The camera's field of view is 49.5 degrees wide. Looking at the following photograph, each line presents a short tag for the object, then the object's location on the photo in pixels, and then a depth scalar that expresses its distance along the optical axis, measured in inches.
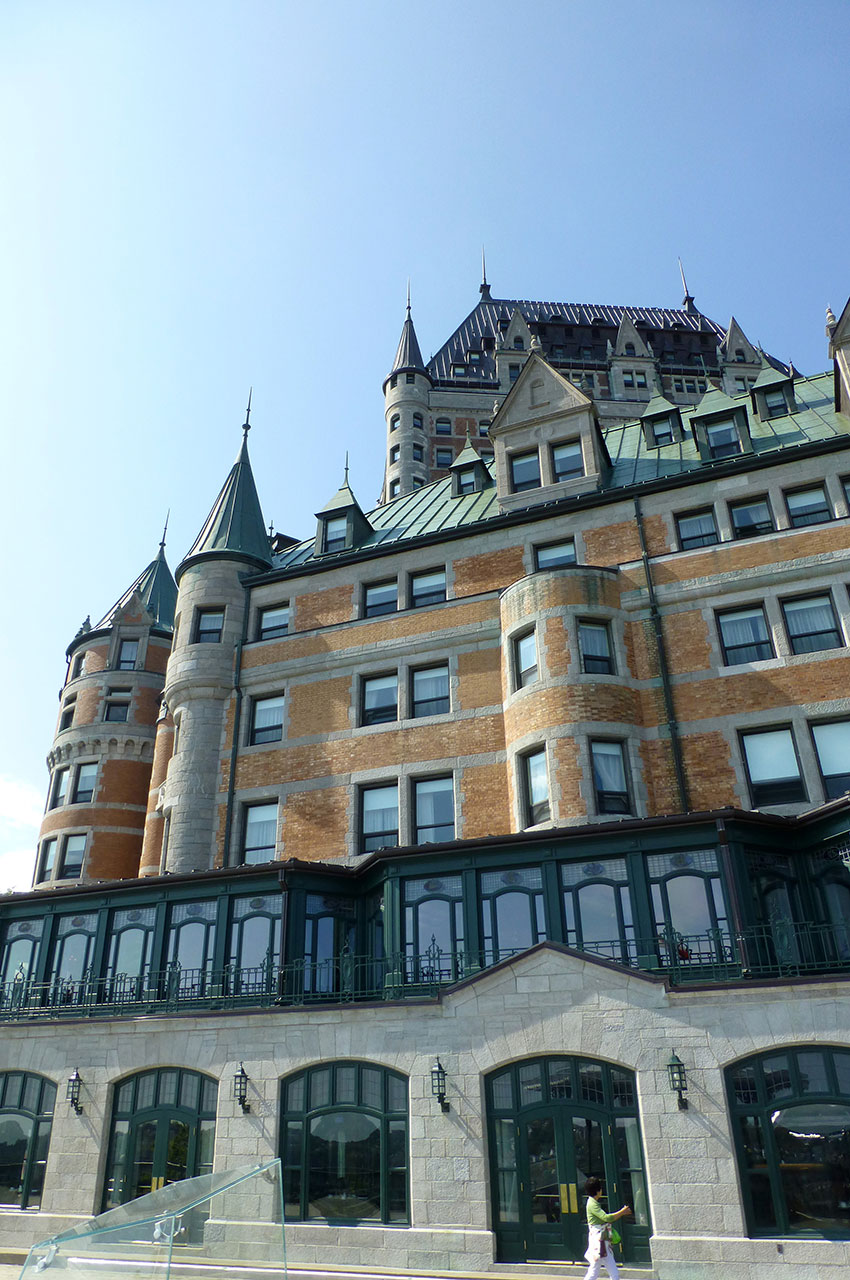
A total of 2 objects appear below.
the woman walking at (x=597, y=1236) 549.6
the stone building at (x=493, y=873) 673.6
